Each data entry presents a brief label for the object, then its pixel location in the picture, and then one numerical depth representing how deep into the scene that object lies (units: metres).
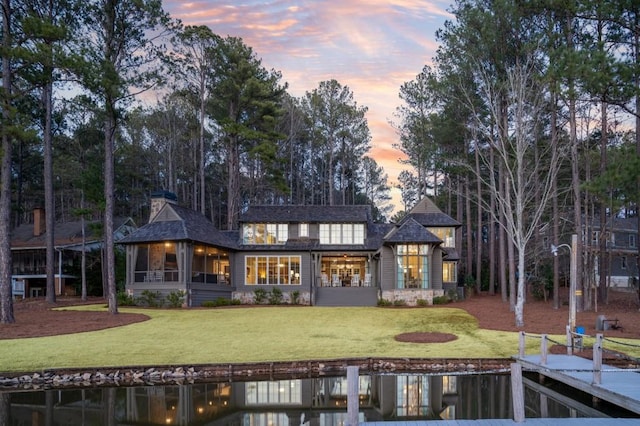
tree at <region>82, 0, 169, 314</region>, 24.11
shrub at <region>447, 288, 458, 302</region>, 30.58
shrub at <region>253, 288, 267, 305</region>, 30.56
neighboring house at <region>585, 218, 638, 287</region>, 42.22
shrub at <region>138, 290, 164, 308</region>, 27.53
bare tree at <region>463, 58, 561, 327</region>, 19.84
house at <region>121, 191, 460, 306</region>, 28.67
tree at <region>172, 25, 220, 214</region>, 36.28
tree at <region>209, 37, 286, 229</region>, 37.66
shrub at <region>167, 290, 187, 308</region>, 26.95
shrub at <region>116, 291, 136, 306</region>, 28.14
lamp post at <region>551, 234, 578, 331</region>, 16.09
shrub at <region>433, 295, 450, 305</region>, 28.98
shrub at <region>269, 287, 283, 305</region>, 30.25
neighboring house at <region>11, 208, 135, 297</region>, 37.53
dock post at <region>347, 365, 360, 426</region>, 7.82
